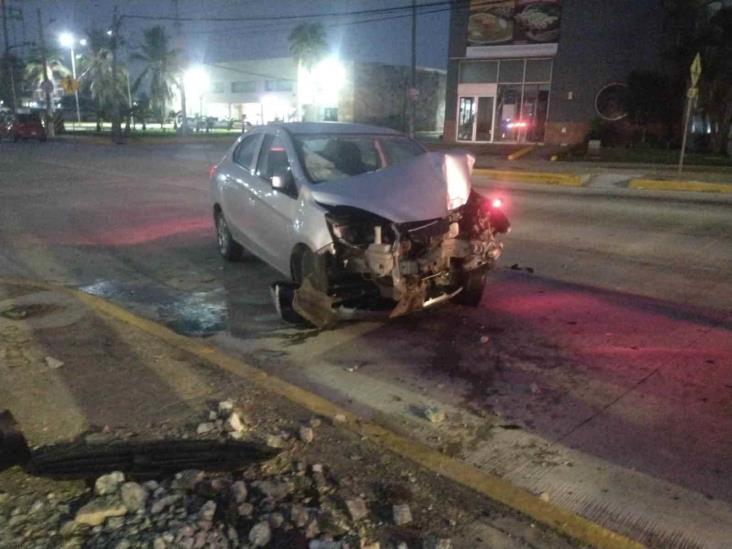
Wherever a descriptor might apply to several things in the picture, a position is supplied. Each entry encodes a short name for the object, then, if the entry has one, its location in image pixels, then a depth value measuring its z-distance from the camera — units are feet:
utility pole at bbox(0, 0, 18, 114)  167.40
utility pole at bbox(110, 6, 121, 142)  140.97
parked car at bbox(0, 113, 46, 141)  138.62
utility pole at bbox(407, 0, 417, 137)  93.93
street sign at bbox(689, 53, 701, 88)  53.11
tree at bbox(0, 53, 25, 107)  263.29
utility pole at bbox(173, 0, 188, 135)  146.43
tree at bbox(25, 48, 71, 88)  267.59
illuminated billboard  103.45
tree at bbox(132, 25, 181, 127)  185.78
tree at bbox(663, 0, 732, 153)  74.54
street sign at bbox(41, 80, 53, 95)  148.18
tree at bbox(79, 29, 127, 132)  180.12
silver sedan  17.51
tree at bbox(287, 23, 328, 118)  203.83
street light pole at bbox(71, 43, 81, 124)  247.83
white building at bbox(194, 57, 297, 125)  229.04
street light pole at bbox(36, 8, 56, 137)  151.35
